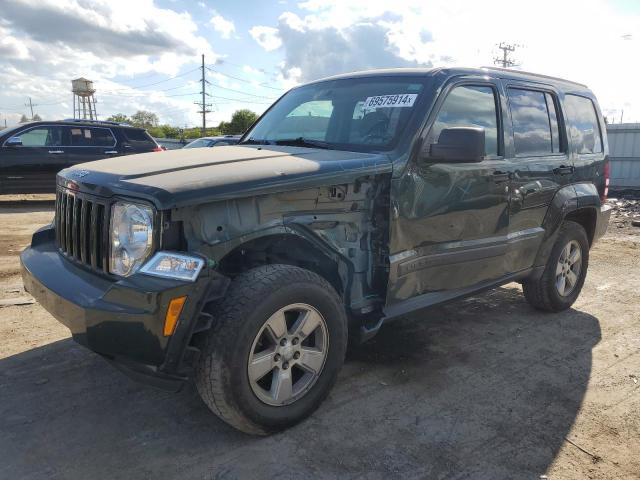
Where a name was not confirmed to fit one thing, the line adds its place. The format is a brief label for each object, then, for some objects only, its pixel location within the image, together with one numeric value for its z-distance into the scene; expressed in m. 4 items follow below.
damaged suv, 2.47
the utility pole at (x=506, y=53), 59.84
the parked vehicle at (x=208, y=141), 13.78
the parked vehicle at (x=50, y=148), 10.50
